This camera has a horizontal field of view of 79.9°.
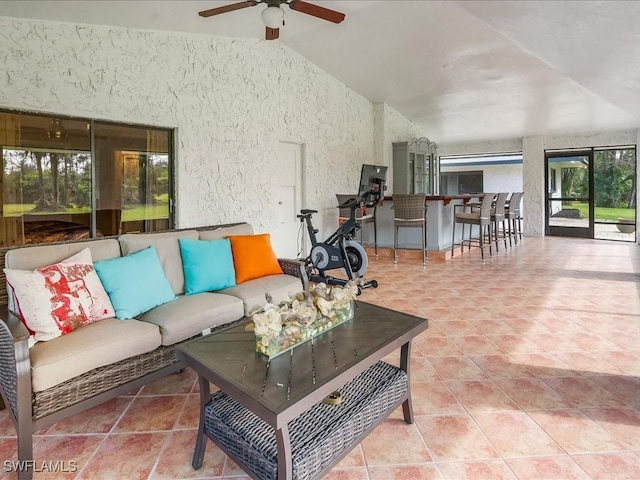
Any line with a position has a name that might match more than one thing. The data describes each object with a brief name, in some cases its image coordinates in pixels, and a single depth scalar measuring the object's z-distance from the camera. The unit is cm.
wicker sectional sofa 166
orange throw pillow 315
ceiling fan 310
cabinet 790
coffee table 132
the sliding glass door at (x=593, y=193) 885
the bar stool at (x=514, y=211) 788
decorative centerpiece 164
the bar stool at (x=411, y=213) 589
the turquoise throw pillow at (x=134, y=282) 229
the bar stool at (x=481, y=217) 621
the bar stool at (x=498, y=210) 688
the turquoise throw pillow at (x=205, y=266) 283
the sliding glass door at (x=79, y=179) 334
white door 579
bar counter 639
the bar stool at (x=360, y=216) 647
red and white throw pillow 191
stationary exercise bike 466
